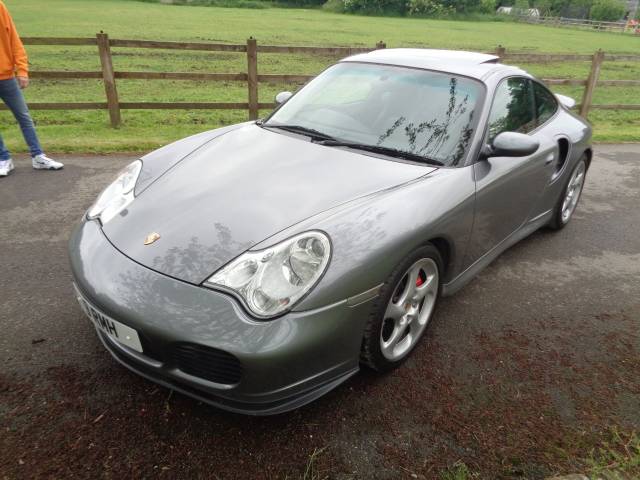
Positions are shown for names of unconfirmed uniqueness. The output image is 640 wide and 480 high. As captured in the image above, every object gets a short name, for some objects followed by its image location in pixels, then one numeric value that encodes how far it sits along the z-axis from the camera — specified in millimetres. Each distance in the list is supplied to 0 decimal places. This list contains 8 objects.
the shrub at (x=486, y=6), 66738
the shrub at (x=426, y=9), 60188
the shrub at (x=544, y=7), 89012
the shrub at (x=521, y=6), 74212
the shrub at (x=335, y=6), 59500
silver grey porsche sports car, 1837
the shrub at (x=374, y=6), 58344
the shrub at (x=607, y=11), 81688
